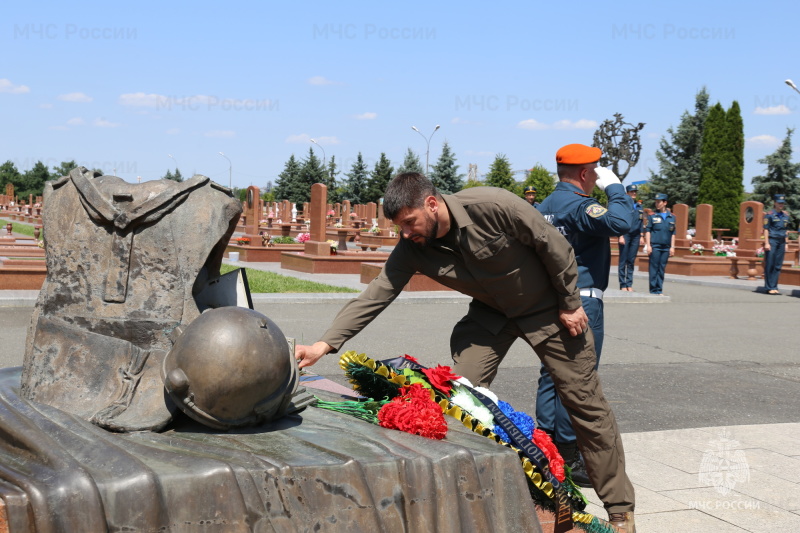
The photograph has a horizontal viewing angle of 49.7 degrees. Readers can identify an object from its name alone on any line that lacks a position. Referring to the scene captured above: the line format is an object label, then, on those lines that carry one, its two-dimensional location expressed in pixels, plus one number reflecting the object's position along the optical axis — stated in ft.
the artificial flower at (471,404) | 12.20
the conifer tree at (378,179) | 190.80
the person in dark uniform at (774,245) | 57.26
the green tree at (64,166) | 195.04
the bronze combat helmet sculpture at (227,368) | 10.21
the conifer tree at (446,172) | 180.75
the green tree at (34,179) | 270.05
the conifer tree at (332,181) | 203.21
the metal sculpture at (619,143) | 86.07
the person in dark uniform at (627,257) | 54.60
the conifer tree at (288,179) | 195.31
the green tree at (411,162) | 194.59
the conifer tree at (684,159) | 155.84
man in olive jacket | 12.24
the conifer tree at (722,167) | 143.33
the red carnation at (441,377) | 12.35
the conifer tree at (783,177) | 136.87
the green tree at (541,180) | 187.21
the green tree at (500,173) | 178.91
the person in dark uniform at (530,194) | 50.37
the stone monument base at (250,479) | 8.71
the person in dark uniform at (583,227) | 15.07
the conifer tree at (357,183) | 196.03
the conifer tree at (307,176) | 193.77
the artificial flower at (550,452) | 12.24
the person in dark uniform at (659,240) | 53.78
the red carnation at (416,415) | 11.03
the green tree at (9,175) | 280.10
